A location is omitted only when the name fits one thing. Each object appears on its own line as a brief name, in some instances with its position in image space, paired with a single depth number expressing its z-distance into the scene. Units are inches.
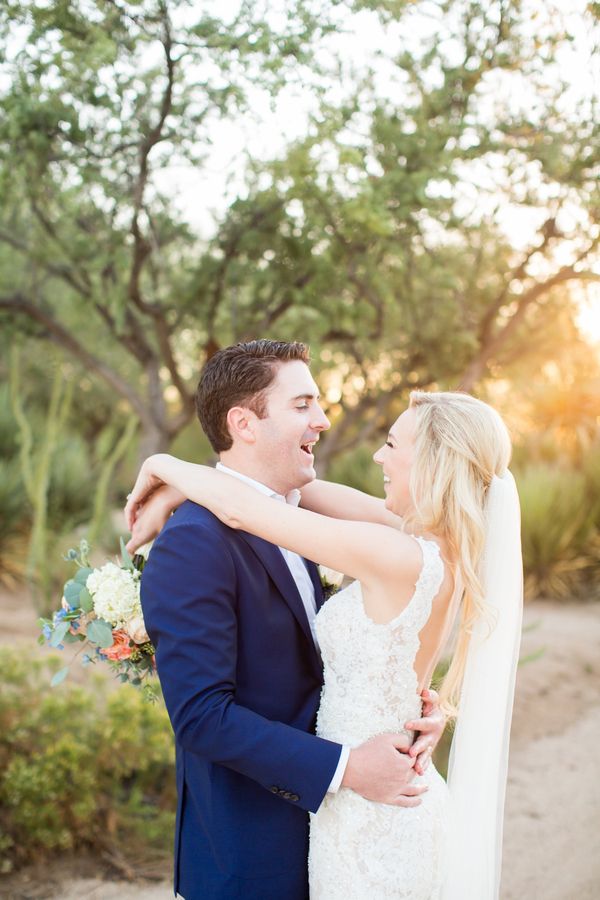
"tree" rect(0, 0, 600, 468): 181.5
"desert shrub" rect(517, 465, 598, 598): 431.5
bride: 91.4
